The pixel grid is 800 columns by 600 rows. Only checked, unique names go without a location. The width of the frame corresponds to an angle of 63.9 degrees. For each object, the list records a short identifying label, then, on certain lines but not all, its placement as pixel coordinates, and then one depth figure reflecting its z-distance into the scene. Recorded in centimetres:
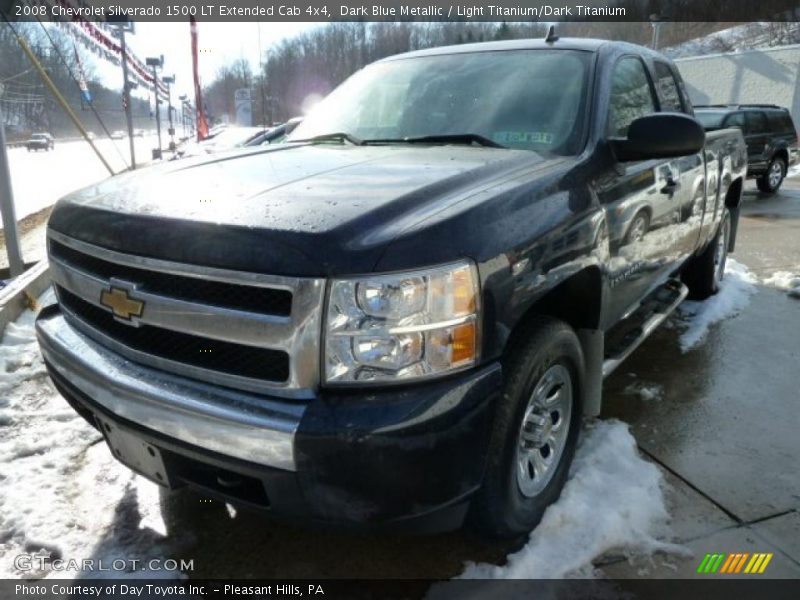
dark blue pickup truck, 174
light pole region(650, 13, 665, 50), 2511
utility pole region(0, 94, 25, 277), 549
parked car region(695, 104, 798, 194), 1259
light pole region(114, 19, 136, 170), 1170
